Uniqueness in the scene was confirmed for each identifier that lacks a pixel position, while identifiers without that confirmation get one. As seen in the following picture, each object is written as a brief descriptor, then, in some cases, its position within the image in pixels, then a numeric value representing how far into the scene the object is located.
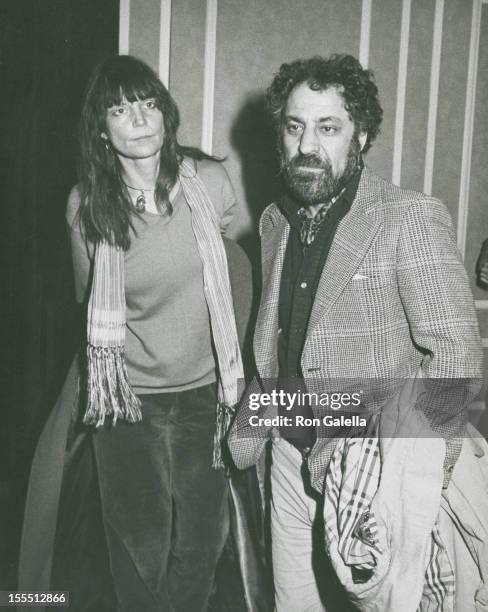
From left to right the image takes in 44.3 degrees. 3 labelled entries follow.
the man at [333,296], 1.46
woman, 1.92
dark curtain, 2.35
